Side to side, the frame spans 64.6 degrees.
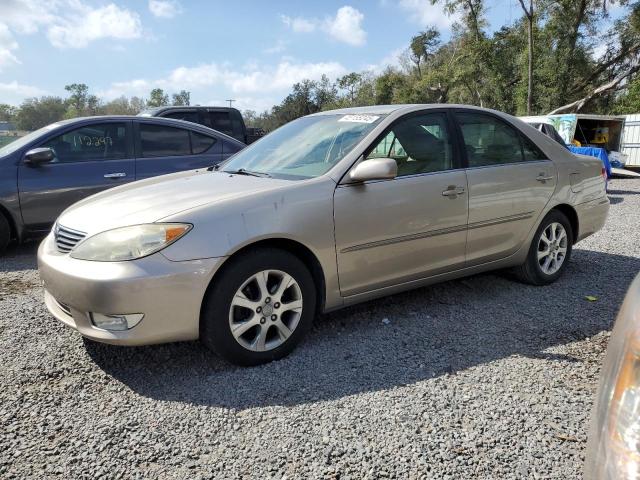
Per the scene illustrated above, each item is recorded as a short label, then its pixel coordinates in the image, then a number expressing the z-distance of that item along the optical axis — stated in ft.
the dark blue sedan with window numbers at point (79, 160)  17.99
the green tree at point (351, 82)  206.59
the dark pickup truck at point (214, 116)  33.91
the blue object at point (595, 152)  38.19
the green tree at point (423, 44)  167.84
